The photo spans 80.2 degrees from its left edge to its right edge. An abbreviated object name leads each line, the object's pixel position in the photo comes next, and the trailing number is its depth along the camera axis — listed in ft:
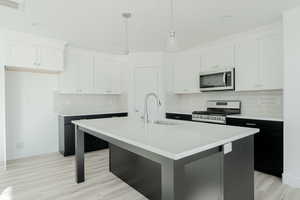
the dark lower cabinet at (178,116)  12.60
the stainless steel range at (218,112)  10.75
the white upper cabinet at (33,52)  10.17
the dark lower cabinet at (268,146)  8.43
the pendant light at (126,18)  8.07
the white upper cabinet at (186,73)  12.96
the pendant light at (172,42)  6.49
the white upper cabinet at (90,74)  12.99
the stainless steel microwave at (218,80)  10.75
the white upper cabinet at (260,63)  9.06
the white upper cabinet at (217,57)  10.98
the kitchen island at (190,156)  3.66
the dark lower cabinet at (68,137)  12.10
